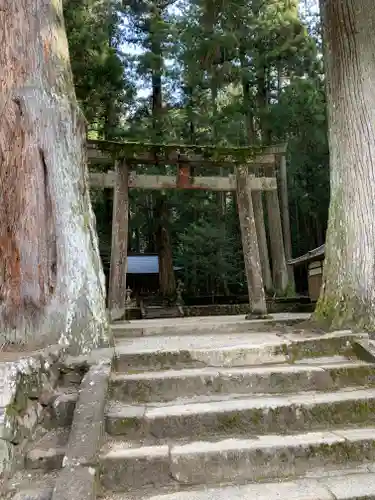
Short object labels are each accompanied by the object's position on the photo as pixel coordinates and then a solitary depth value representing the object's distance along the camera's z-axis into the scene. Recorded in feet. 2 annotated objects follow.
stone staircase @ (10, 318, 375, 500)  8.31
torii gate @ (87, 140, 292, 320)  22.62
